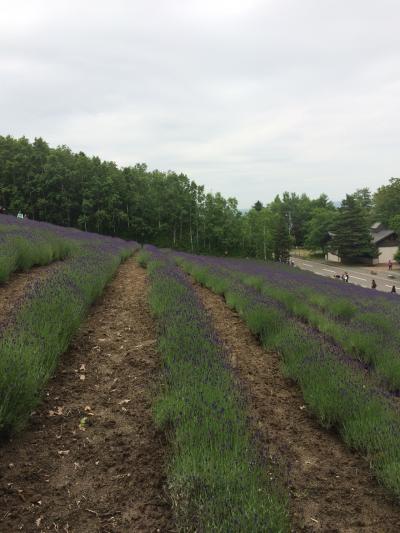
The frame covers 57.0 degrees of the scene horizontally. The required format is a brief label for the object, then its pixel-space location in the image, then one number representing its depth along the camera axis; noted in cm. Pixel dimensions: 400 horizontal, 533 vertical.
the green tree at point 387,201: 7181
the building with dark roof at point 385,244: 5465
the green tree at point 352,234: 5122
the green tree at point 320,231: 6475
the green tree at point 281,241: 5450
